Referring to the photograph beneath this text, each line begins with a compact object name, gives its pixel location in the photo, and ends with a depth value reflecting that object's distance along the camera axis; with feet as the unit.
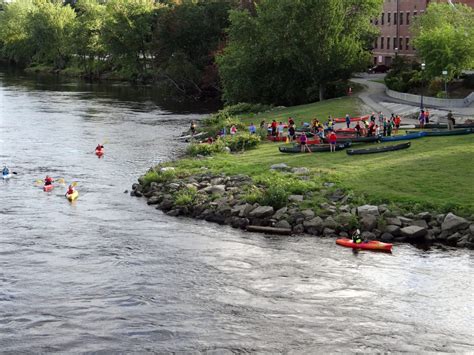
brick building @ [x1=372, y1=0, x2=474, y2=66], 354.95
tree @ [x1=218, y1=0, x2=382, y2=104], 262.26
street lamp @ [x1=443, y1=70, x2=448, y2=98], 230.40
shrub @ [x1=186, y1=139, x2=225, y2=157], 182.60
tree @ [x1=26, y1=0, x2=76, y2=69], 510.99
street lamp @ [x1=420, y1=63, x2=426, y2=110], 248.42
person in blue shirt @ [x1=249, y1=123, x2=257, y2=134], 200.34
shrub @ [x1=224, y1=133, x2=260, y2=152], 185.47
